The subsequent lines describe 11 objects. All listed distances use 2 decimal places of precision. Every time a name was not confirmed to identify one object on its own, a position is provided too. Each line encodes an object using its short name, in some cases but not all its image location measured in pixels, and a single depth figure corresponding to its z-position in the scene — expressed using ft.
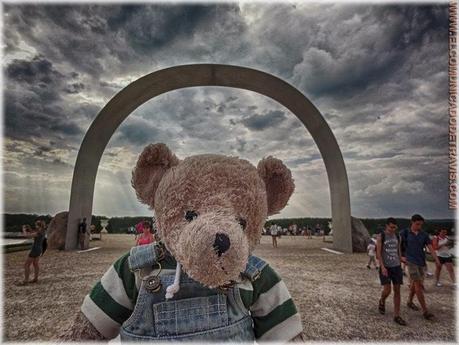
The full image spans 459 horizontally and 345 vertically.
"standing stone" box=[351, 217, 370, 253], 34.81
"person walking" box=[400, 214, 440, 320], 14.46
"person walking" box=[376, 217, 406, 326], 13.71
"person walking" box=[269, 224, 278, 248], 42.66
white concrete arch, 29.22
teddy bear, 3.53
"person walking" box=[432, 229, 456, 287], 20.36
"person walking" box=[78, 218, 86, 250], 32.78
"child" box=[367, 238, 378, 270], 25.46
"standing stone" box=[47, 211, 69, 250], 34.00
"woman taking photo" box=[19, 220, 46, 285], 19.43
